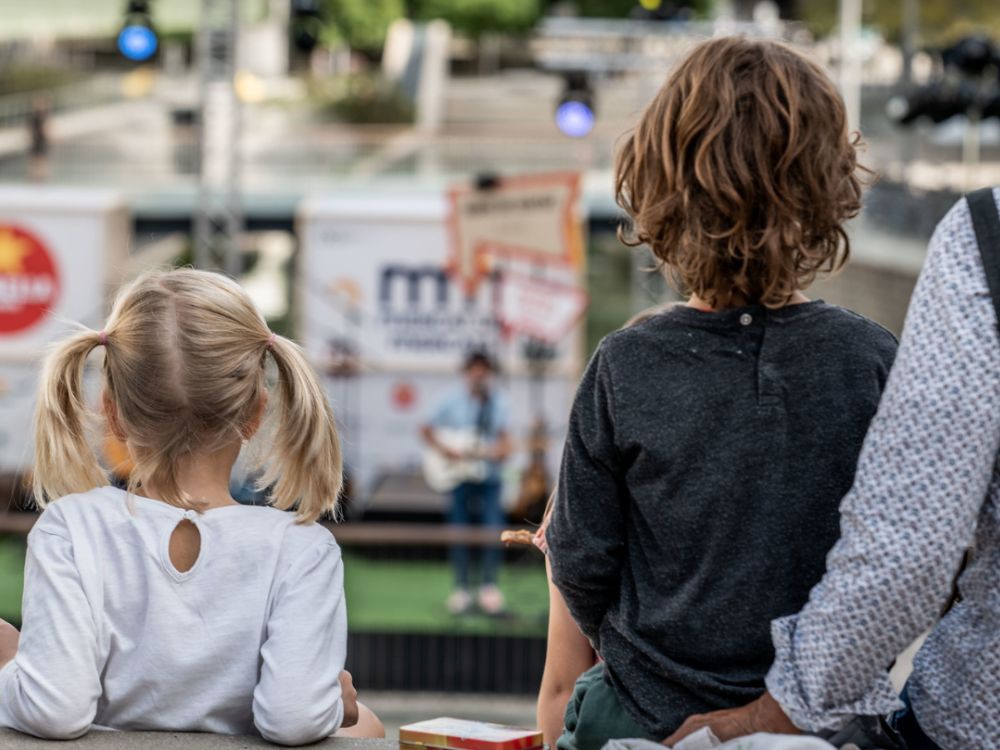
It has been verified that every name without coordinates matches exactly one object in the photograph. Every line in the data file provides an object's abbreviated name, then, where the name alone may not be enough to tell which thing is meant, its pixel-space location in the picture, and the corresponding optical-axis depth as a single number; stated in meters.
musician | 10.84
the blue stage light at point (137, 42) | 12.80
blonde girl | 1.71
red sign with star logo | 12.47
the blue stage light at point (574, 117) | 13.57
